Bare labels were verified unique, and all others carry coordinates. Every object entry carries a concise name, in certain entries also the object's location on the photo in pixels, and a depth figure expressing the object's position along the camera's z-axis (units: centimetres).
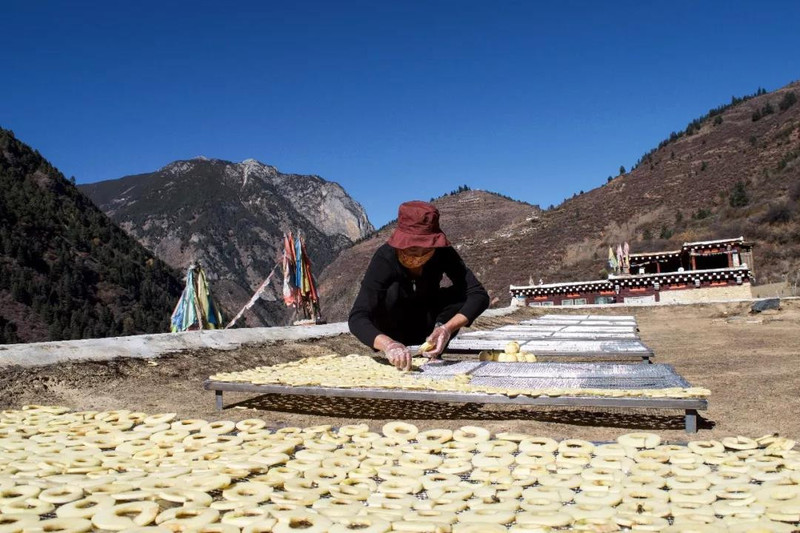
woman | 385
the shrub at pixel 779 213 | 3512
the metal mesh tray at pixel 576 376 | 319
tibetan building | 2314
